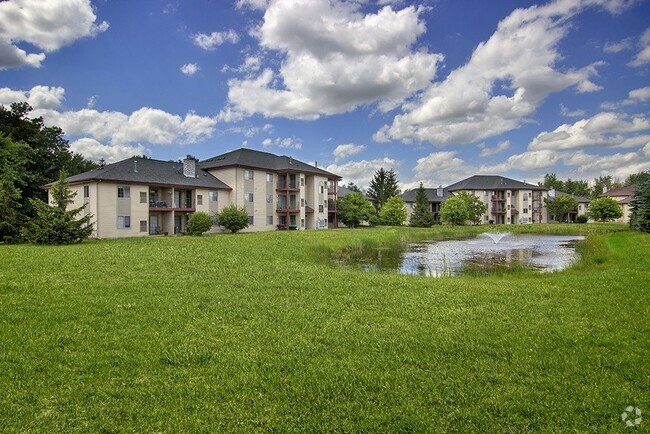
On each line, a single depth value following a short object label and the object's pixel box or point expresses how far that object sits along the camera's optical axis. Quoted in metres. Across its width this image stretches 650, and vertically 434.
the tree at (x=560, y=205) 81.88
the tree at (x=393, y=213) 64.69
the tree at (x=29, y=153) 34.24
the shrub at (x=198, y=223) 37.12
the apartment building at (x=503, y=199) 80.88
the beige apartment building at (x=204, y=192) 35.67
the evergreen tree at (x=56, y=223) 24.25
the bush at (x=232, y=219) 41.28
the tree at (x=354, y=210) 58.41
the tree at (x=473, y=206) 67.94
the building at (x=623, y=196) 86.21
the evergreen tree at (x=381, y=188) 81.88
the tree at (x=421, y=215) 64.50
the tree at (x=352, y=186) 107.61
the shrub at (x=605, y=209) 73.94
